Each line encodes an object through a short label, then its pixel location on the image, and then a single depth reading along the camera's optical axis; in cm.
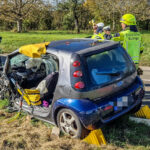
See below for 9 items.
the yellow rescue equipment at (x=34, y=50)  406
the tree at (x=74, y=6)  3991
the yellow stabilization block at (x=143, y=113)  458
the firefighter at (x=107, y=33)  585
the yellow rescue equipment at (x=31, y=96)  440
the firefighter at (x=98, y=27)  782
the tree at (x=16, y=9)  3581
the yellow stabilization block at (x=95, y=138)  362
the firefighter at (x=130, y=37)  521
